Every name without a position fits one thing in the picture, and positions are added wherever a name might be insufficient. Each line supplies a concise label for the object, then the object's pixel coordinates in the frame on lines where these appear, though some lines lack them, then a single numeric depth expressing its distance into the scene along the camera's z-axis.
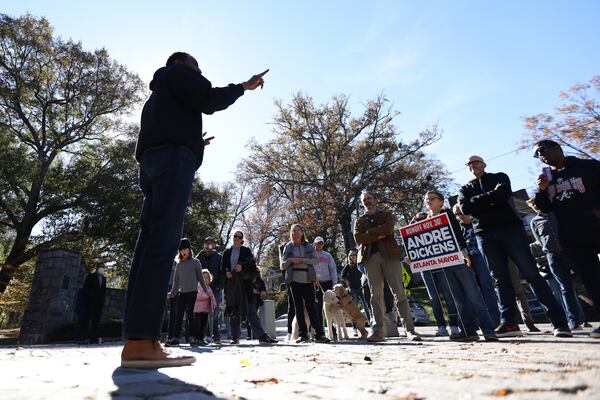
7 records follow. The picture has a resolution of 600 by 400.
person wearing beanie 7.41
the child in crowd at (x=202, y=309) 8.29
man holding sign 4.87
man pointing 2.46
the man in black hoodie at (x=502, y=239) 4.60
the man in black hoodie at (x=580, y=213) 3.86
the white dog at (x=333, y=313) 7.59
